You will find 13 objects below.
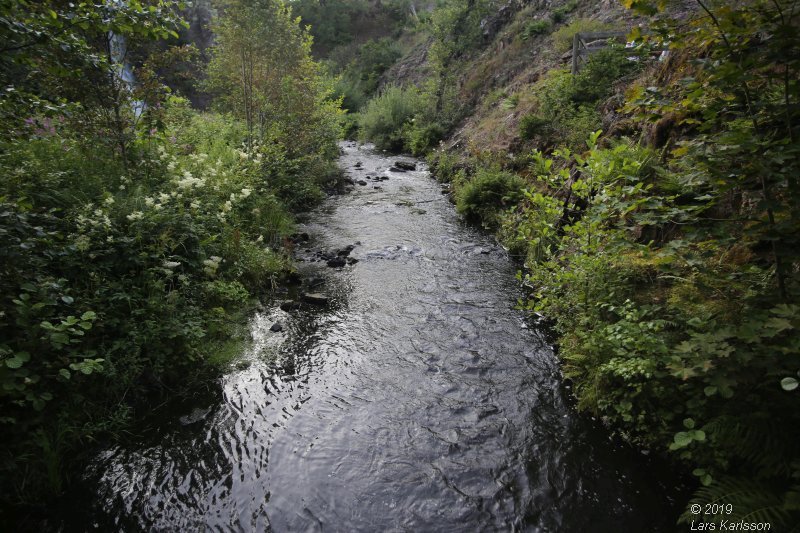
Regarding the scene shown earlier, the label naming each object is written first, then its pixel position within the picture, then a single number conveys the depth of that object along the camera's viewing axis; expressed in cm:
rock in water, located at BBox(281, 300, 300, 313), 700
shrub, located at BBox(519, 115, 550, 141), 1184
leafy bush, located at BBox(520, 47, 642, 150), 1014
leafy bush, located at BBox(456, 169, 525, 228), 1102
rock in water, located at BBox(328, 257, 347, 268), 888
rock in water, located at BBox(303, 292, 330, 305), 729
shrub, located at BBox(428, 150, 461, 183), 1567
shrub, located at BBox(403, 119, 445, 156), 2161
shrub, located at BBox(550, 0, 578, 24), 2017
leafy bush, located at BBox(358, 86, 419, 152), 2461
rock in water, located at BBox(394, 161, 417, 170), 1887
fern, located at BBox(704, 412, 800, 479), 295
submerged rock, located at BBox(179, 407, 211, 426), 454
